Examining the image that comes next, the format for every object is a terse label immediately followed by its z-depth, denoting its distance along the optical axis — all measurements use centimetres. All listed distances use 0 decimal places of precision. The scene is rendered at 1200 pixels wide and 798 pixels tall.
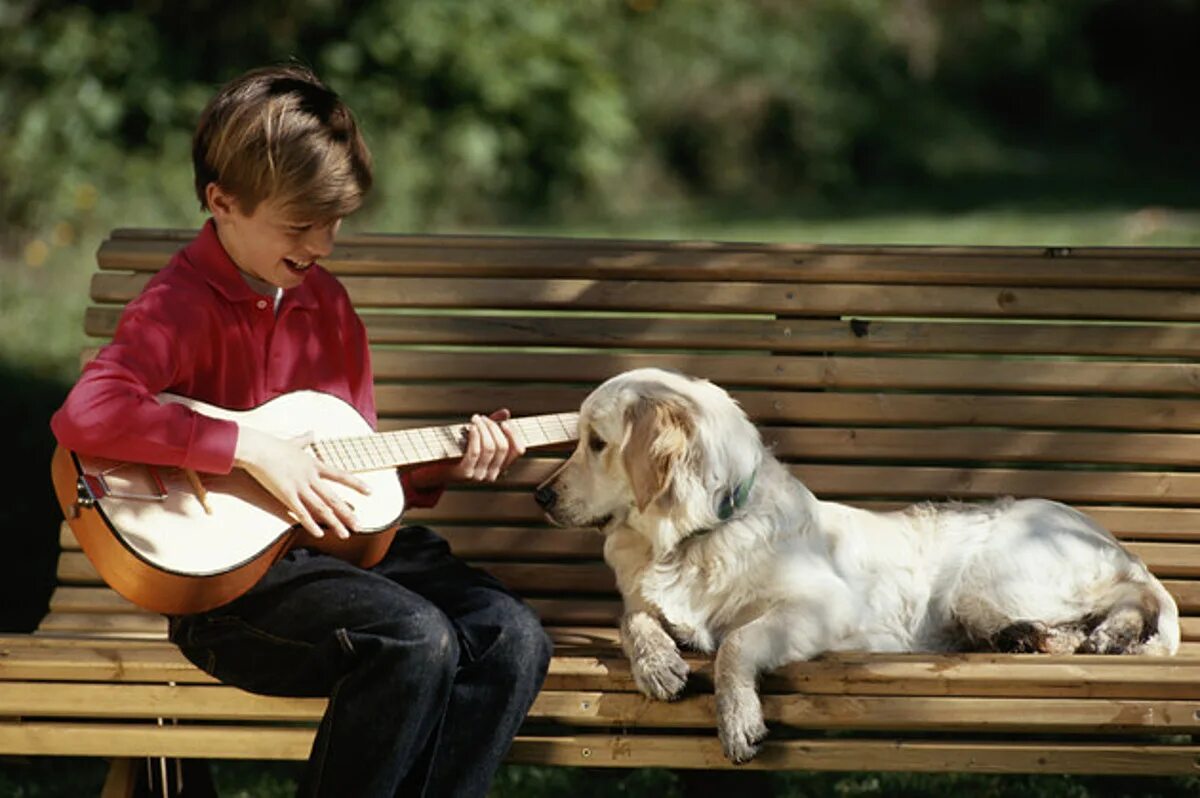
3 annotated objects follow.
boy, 649
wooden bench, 864
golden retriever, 754
